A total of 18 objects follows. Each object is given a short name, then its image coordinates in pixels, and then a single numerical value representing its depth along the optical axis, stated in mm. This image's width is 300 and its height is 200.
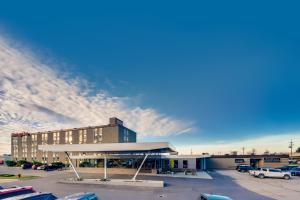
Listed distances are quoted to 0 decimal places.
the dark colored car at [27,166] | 48906
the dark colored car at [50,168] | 43969
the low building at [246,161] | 44250
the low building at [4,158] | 74938
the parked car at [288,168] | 34997
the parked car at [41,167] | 44544
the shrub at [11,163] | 60266
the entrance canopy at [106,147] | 21408
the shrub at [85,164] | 41594
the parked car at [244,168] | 39688
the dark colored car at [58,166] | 47019
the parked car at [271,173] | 29031
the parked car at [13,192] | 10438
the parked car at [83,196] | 9250
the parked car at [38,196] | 9125
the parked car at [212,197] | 9422
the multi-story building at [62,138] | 62125
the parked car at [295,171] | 33478
